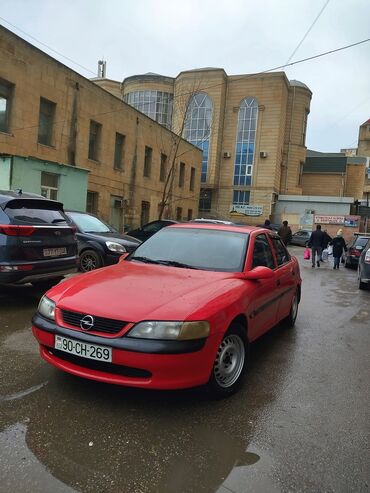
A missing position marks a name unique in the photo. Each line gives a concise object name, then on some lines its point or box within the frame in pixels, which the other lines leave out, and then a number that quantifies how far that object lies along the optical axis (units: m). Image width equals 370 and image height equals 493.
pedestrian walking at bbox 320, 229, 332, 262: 16.49
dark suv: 5.86
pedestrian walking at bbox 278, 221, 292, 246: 17.86
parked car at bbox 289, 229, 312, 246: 32.66
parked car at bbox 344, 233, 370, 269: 15.78
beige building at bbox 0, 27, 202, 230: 16.30
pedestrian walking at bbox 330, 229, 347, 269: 16.08
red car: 3.10
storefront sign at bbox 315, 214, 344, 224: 37.53
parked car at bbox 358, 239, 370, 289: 10.05
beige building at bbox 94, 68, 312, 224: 42.81
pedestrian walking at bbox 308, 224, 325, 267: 16.06
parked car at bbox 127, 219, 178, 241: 14.56
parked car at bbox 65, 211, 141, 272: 9.20
